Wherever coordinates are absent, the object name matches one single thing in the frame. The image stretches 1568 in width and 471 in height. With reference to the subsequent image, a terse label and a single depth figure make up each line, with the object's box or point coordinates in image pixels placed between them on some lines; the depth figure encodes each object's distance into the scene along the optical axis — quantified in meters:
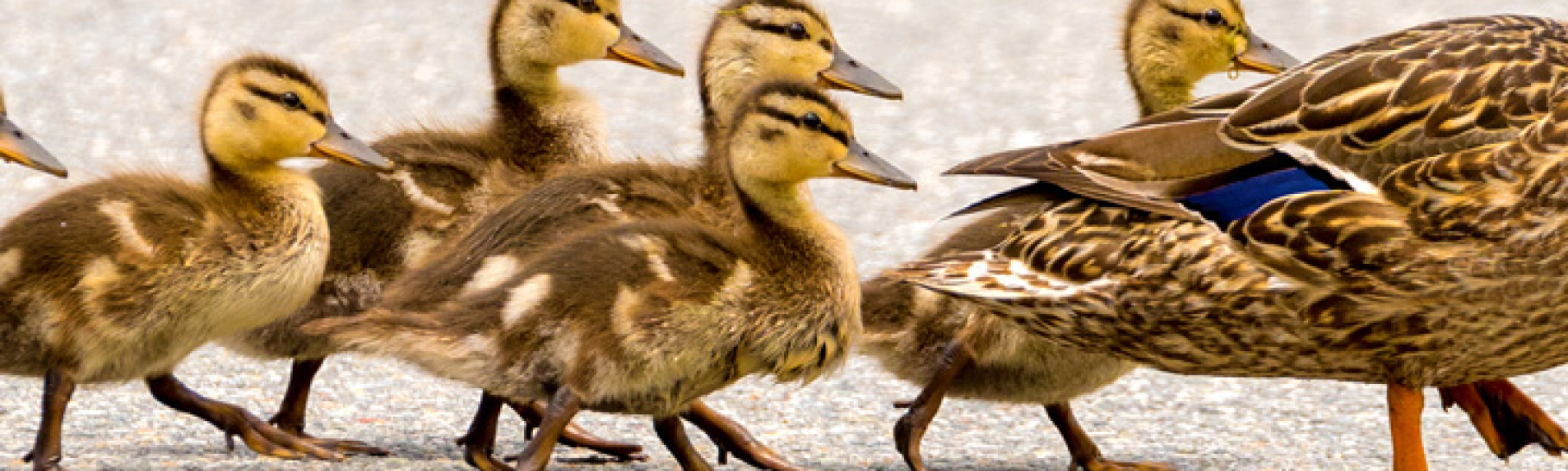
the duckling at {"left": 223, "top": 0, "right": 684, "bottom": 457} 12.55
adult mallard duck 9.98
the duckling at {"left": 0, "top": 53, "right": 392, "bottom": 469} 11.44
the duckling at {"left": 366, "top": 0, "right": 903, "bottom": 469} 11.57
